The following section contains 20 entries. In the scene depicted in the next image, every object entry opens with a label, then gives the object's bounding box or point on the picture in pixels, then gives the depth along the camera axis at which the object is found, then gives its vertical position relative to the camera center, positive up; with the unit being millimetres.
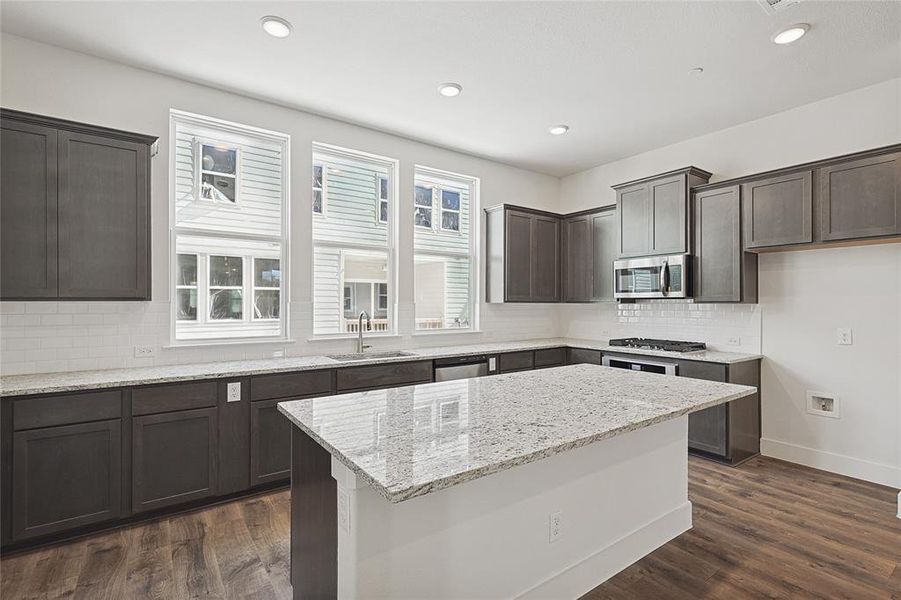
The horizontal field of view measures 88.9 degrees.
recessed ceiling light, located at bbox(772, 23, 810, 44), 2713 +1601
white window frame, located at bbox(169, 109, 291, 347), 3410 +518
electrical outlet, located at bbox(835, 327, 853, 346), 3584 -292
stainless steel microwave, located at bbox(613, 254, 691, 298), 4199 +219
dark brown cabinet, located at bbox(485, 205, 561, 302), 5035 +507
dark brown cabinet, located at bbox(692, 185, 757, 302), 3900 +407
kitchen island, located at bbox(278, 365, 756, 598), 1407 -714
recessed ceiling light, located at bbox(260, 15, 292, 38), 2654 +1622
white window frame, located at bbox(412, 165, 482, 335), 5102 +630
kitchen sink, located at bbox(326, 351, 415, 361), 3896 -481
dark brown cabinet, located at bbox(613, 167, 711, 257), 4203 +843
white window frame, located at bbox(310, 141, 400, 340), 4438 +590
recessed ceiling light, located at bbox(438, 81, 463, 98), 3457 +1618
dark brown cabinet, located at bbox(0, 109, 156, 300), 2602 +548
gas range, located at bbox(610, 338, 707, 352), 4238 -439
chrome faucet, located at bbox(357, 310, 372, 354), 4102 -326
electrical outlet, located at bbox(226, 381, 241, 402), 3086 -609
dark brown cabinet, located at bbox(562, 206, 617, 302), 5023 +511
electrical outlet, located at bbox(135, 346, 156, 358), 3213 -352
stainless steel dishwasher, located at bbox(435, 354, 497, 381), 4117 -619
